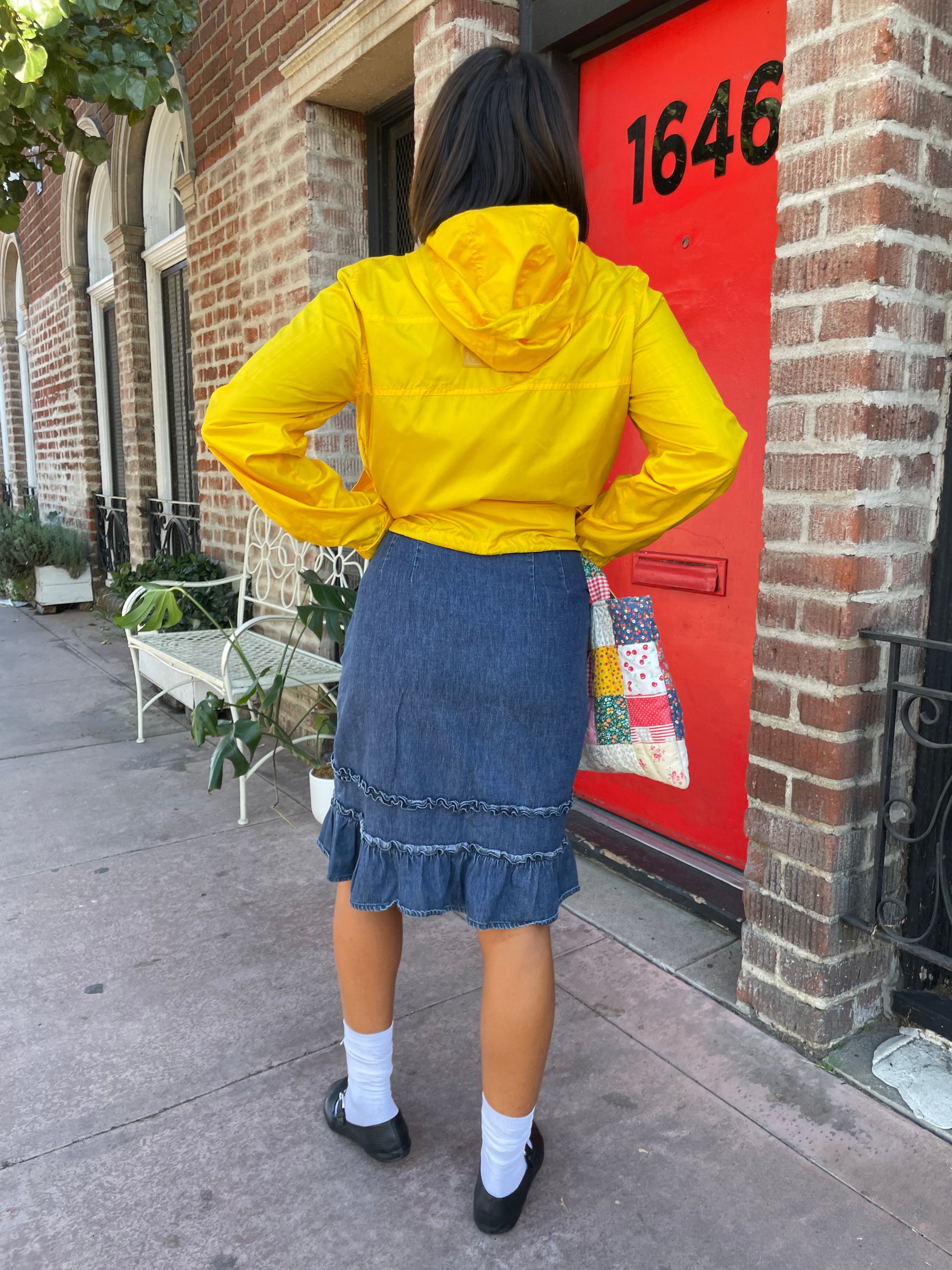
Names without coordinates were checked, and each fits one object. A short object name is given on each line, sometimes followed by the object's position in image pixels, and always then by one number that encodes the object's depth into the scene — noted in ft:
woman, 4.76
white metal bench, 12.63
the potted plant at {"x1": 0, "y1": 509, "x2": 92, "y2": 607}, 27.35
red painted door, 8.20
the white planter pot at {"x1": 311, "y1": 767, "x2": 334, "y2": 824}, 11.37
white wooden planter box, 27.45
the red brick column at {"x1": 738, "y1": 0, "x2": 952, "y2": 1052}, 6.22
